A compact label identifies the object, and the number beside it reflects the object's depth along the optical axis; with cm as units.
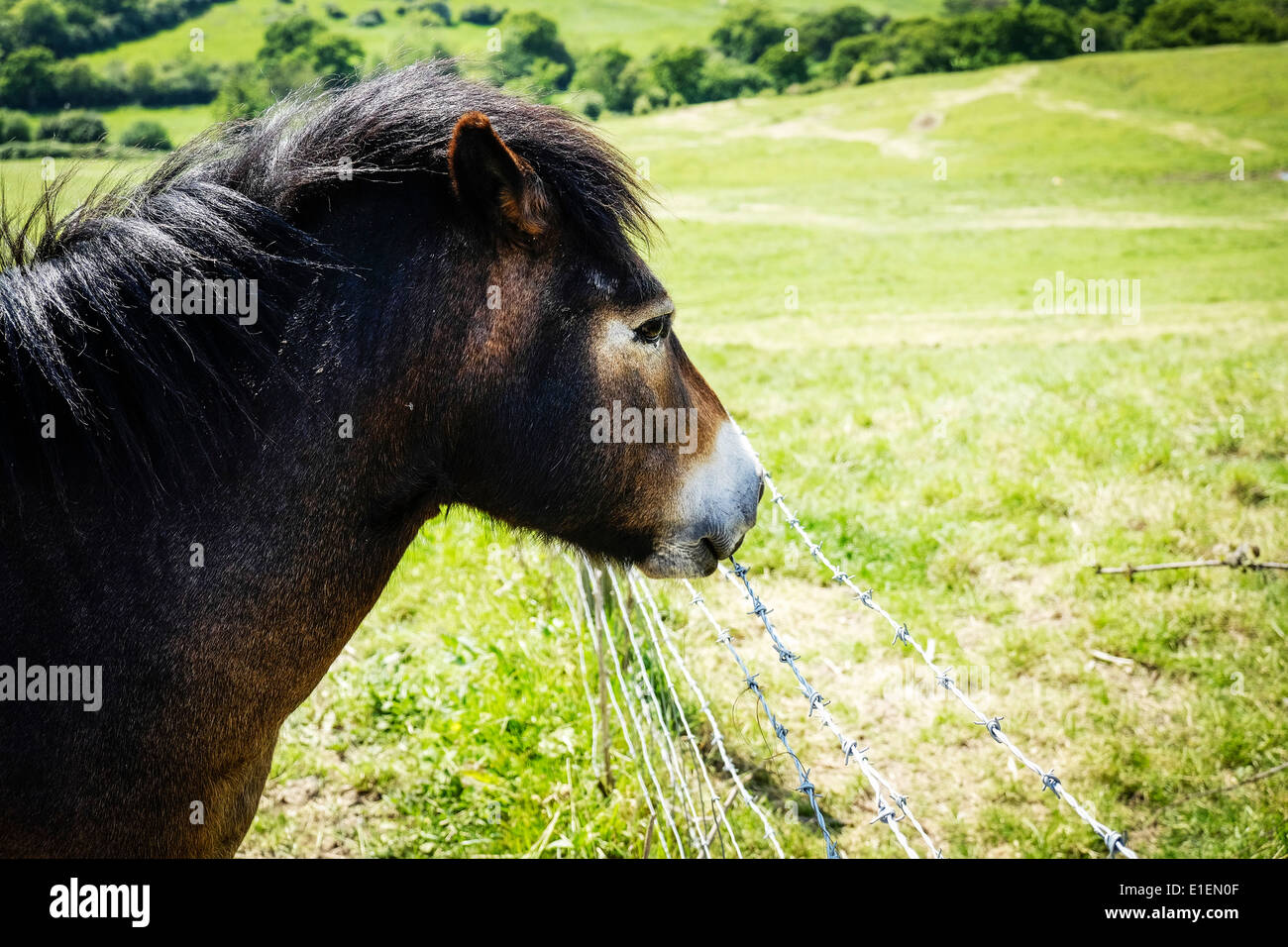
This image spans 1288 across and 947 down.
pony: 205
